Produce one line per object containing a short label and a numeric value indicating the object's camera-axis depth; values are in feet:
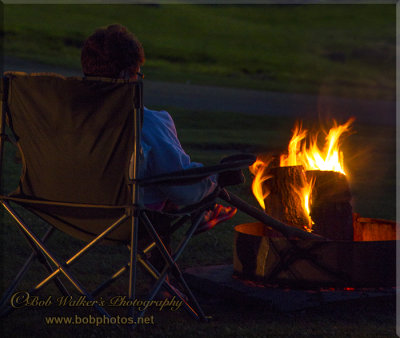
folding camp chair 19.08
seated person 19.99
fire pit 24.26
